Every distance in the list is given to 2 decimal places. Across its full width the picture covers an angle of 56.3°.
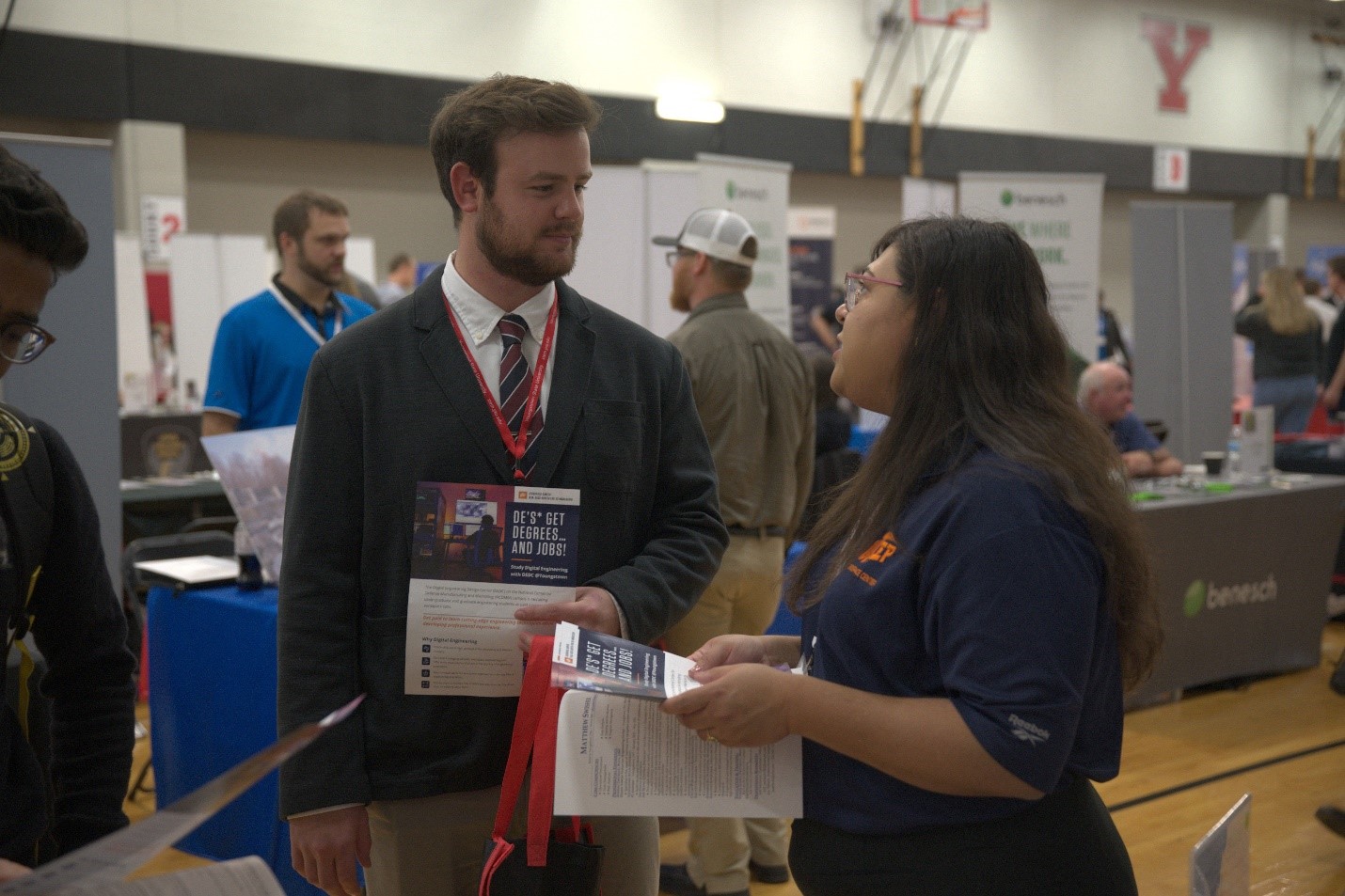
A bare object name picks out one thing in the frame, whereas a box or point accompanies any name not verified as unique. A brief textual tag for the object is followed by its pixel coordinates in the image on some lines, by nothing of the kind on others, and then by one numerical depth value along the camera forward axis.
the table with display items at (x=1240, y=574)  4.89
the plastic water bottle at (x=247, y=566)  3.16
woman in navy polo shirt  1.22
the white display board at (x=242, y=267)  8.70
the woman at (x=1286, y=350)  8.33
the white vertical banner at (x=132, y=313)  8.23
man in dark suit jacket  1.59
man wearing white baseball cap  3.36
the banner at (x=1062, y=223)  6.37
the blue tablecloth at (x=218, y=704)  3.00
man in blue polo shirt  3.65
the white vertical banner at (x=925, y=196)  8.50
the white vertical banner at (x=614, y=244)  5.88
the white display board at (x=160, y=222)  9.64
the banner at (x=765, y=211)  6.19
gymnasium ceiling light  12.21
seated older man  5.32
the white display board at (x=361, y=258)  9.94
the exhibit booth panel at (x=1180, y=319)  7.67
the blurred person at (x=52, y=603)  1.27
